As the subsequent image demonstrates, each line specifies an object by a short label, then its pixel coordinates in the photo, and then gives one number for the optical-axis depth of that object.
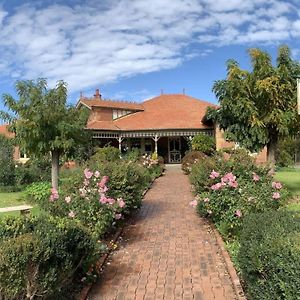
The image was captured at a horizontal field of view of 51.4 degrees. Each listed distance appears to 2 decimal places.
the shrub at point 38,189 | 11.47
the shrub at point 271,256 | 2.58
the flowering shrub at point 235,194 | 6.08
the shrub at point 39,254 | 2.97
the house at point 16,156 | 27.00
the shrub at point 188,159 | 18.35
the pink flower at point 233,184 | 6.33
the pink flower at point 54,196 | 5.86
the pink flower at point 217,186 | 6.41
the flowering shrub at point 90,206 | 5.63
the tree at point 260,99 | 9.54
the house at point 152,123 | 25.57
